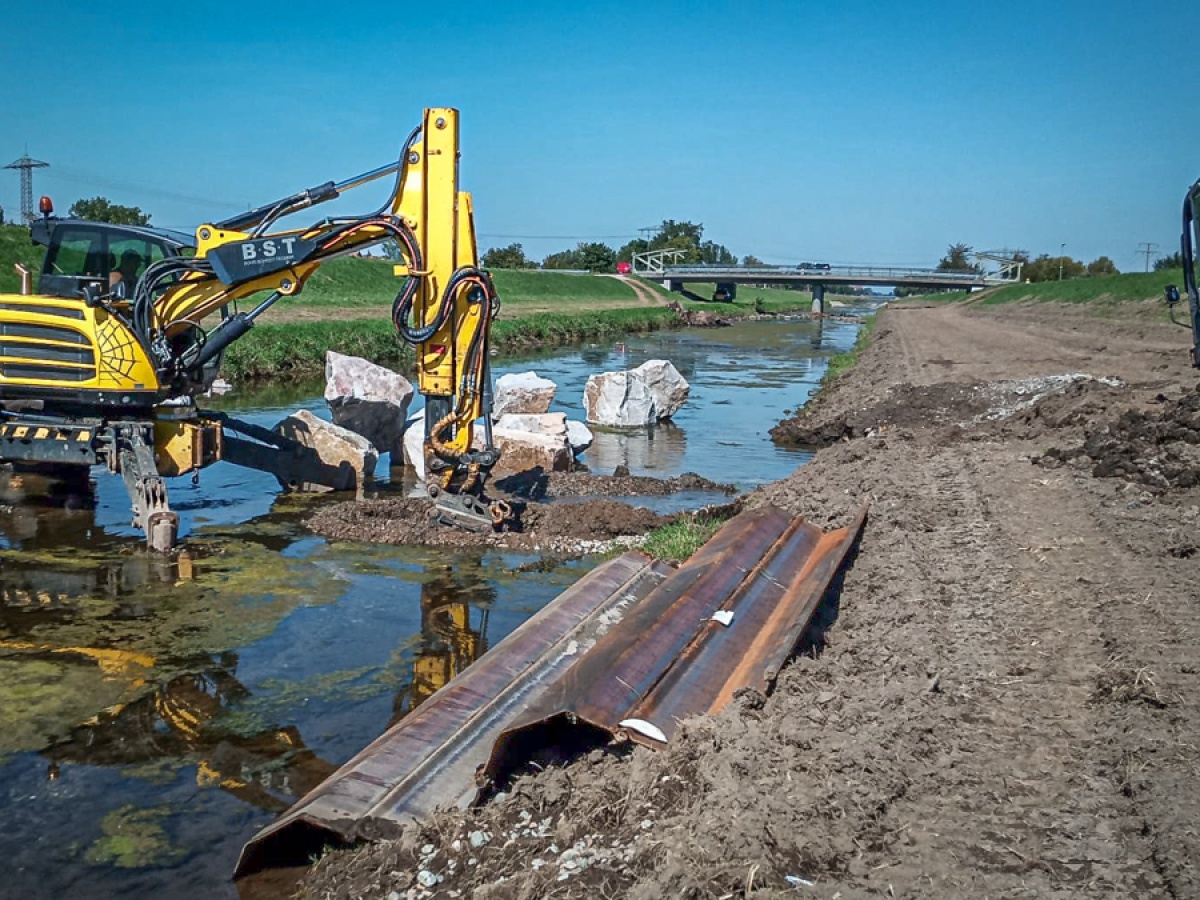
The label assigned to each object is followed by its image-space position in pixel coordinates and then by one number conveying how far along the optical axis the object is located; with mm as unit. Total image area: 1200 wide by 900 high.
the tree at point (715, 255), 137425
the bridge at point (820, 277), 88500
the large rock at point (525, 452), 13734
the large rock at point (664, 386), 20125
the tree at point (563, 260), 118688
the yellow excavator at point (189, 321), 10609
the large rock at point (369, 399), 14891
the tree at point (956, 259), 131875
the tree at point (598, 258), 114562
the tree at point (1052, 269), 86875
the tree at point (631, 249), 129250
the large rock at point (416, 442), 14117
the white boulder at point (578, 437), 15508
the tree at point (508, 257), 94850
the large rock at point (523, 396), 16641
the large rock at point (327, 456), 13078
